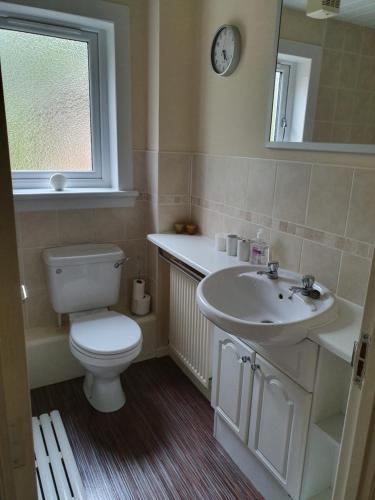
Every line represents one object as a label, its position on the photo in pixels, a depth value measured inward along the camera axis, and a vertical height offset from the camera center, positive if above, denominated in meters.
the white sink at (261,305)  1.21 -0.58
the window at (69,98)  2.10 +0.24
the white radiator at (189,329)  2.04 -1.04
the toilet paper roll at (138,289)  2.52 -0.96
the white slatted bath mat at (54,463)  1.58 -1.44
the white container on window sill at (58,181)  2.27 -0.25
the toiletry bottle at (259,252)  1.78 -0.49
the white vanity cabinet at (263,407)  1.34 -1.01
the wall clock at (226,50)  1.86 +0.47
